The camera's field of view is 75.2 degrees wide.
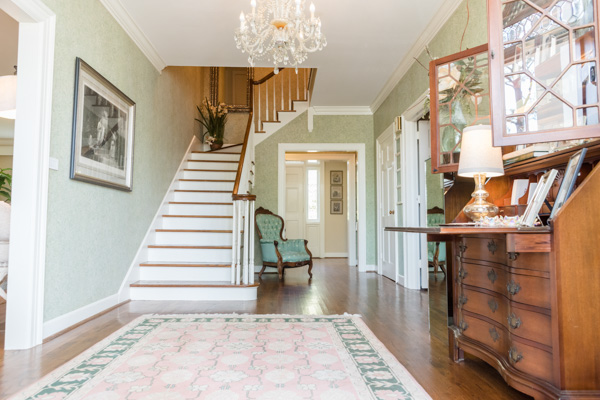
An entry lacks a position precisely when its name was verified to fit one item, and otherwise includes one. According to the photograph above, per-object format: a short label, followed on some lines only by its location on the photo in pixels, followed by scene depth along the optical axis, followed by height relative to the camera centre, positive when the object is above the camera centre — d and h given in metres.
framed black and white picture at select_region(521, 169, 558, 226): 1.62 +0.10
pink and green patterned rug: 1.73 -0.74
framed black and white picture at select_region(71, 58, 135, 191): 2.96 +0.81
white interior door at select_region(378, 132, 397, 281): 5.50 +0.30
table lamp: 2.05 +0.32
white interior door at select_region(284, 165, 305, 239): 9.81 +0.58
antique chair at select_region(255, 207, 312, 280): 5.61 -0.33
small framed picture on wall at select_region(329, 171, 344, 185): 10.04 +1.20
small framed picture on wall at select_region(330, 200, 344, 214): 9.94 +0.45
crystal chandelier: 2.96 +1.55
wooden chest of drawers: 1.42 -0.39
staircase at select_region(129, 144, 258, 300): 3.98 -0.23
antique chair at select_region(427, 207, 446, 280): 4.40 +0.05
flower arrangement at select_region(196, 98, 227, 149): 7.30 +1.88
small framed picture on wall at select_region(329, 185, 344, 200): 9.98 +0.83
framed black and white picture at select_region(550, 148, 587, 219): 1.47 +0.17
